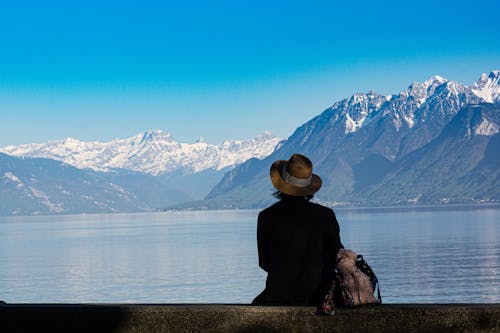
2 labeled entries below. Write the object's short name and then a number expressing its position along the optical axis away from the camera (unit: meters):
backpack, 7.07
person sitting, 7.98
